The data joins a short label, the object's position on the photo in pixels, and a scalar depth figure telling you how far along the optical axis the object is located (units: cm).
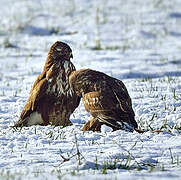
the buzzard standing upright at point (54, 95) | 1412
